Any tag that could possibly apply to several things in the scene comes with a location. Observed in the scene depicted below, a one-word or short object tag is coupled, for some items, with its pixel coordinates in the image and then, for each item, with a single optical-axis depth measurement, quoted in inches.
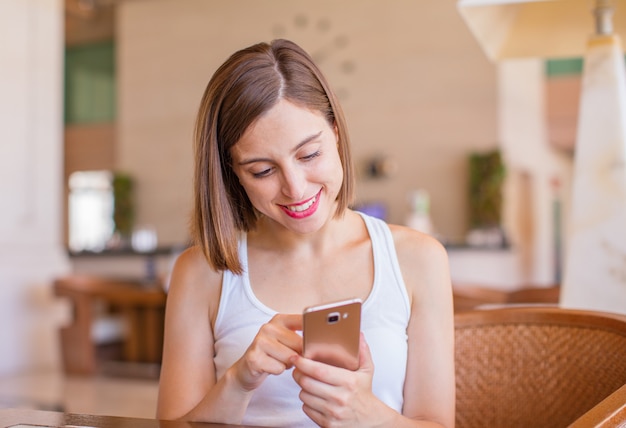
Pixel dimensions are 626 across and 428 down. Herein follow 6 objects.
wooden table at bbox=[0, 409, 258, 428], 37.1
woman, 48.2
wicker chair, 50.3
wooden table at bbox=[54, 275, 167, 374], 216.4
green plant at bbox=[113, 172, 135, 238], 382.9
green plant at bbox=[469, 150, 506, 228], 313.1
